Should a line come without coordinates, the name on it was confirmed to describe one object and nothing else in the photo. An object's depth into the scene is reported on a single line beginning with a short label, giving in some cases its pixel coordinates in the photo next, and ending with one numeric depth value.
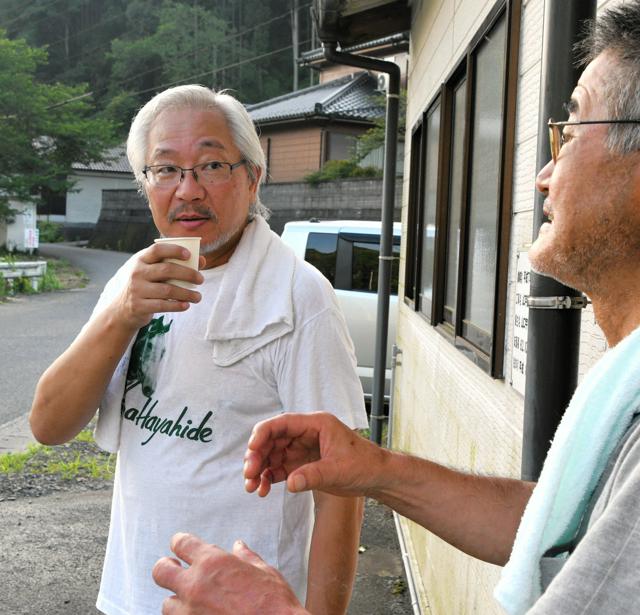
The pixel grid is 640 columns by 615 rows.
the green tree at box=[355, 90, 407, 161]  26.58
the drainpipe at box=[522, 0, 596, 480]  1.72
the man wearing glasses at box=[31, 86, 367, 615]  2.02
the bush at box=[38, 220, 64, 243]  42.72
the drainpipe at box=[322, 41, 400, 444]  6.86
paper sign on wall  2.13
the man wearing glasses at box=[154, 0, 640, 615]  0.84
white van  9.44
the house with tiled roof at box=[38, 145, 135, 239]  47.53
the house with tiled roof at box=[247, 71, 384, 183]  32.12
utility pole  55.73
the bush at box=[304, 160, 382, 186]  26.23
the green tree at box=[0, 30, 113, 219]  31.47
